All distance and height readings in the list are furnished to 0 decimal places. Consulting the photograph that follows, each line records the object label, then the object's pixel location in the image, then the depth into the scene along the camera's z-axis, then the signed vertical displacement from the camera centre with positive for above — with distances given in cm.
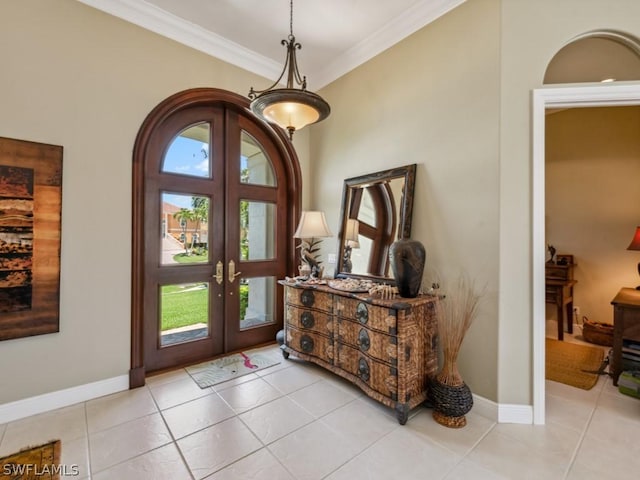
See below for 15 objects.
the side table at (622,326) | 266 -79
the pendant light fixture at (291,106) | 183 +92
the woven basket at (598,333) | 347 -113
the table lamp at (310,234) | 308 +8
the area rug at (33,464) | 162 -136
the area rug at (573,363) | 273 -130
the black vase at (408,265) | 229 -19
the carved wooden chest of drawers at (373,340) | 212 -86
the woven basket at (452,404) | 207 -120
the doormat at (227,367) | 278 -136
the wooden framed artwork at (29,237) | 212 +1
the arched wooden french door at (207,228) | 284 +14
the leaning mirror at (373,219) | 275 +24
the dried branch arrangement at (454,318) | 218 -62
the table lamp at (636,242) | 318 +2
